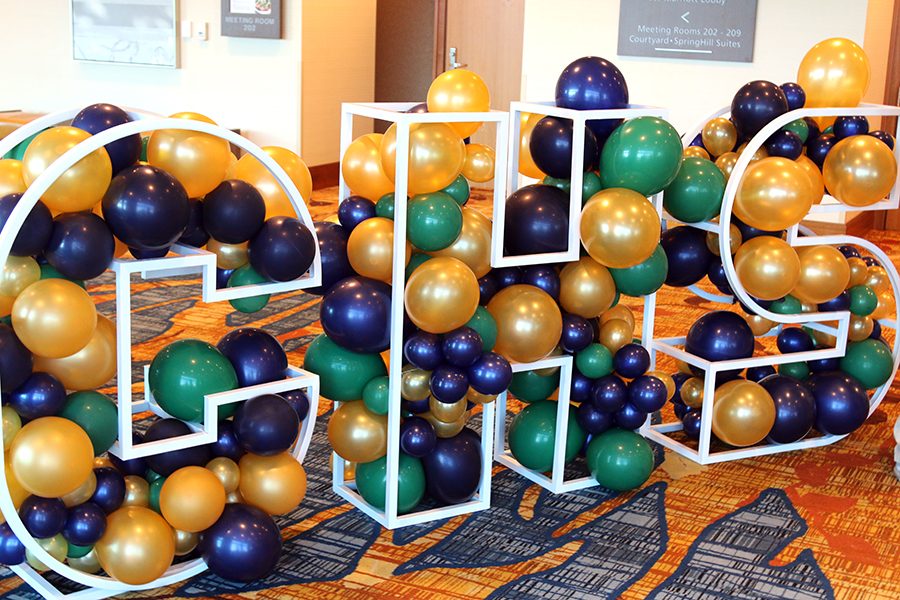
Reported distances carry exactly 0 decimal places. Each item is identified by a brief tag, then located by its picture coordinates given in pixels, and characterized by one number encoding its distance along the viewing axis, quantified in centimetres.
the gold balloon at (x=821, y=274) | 371
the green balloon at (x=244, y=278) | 283
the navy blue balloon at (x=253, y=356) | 284
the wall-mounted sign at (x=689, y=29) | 741
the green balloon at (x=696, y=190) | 350
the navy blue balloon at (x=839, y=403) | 385
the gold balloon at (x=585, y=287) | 333
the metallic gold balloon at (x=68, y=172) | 242
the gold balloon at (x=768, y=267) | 354
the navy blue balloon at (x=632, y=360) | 342
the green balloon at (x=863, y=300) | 393
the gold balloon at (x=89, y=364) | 257
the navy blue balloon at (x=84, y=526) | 255
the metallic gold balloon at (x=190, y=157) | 260
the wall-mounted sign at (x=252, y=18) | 852
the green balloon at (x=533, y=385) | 354
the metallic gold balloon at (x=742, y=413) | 364
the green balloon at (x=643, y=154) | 314
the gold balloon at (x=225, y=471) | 280
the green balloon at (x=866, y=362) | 397
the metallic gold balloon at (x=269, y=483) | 283
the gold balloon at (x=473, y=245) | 315
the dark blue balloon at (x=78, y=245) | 242
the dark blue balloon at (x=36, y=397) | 248
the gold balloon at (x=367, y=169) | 314
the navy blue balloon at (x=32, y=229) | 238
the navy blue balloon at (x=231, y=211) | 266
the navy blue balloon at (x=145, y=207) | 245
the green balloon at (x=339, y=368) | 313
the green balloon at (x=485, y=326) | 312
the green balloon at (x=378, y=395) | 312
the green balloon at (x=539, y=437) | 351
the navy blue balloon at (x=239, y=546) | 272
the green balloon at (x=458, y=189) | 317
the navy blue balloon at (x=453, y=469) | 321
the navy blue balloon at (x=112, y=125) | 254
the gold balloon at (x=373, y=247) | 305
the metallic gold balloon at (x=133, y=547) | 259
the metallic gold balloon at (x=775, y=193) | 346
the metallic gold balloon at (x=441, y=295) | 295
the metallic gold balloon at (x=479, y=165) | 326
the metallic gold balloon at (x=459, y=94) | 304
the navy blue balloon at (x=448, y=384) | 302
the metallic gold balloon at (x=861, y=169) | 361
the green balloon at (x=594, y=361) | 343
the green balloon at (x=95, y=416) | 257
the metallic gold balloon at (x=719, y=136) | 375
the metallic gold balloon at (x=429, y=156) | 295
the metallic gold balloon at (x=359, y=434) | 315
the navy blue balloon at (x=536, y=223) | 322
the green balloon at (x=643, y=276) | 339
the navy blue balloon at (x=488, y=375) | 305
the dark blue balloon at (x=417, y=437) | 311
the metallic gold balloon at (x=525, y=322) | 319
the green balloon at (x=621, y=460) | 343
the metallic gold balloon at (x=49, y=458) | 243
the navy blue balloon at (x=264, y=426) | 276
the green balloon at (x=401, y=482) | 319
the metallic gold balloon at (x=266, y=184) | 289
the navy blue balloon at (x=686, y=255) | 371
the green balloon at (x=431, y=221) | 299
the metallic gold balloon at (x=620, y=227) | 313
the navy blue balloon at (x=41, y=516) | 249
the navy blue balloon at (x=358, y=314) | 301
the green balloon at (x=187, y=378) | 273
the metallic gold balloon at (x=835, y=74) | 369
